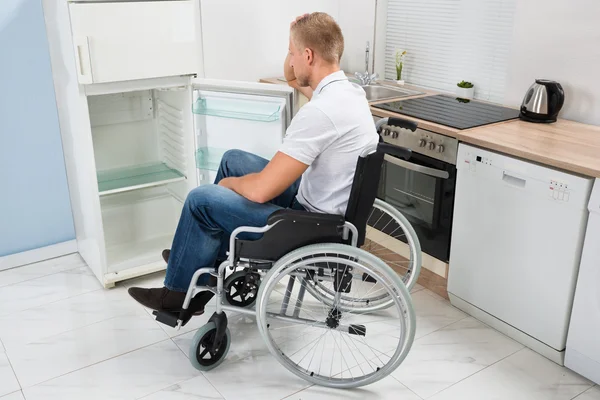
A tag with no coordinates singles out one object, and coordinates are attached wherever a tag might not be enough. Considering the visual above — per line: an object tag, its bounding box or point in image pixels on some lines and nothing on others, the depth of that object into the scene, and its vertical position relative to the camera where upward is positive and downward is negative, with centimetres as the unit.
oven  245 -71
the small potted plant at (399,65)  334 -25
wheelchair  186 -99
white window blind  288 -12
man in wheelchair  185 -47
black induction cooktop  250 -41
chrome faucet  334 -32
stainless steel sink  324 -40
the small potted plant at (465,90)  302 -35
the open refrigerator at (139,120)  233 -46
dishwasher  203 -83
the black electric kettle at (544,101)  244 -33
